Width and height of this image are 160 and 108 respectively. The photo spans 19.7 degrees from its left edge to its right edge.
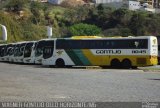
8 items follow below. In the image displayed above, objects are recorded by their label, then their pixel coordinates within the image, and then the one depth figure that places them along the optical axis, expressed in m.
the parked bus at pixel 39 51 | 43.92
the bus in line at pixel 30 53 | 47.00
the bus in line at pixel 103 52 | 37.12
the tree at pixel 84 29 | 116.94
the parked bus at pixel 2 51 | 56.99
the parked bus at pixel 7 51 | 54.62
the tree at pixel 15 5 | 130.62
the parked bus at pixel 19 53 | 50.12
